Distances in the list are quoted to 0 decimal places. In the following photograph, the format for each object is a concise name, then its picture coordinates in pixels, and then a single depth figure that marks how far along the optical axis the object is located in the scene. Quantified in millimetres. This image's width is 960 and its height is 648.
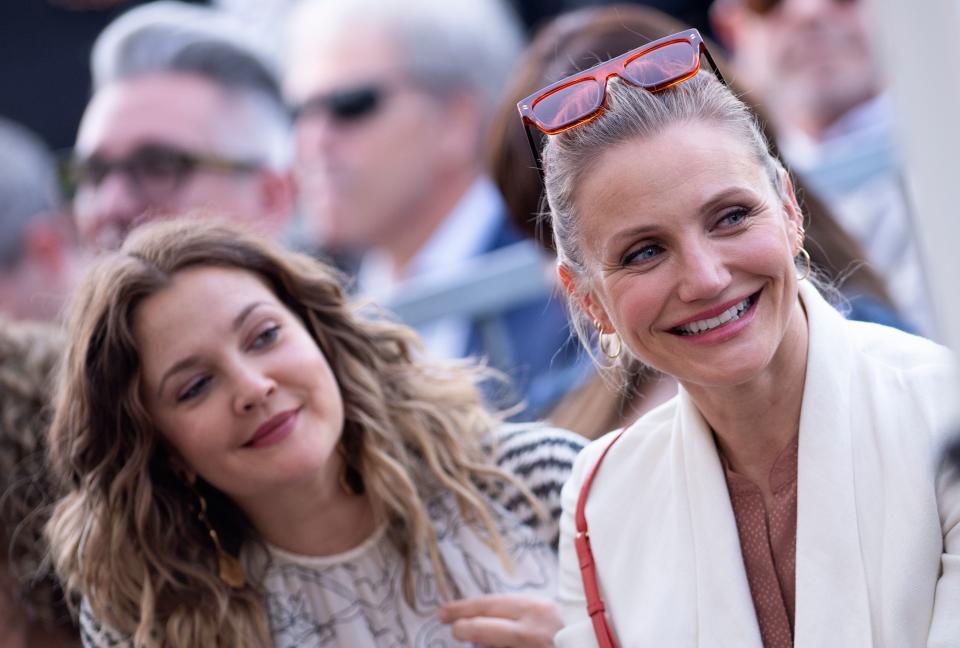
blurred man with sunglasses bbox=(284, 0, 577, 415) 9609
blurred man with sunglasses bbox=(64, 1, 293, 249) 9320
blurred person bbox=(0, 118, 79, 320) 10062
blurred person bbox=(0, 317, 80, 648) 6375
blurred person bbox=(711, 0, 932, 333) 8031
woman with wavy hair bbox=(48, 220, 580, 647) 5418
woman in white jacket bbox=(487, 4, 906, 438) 5543
